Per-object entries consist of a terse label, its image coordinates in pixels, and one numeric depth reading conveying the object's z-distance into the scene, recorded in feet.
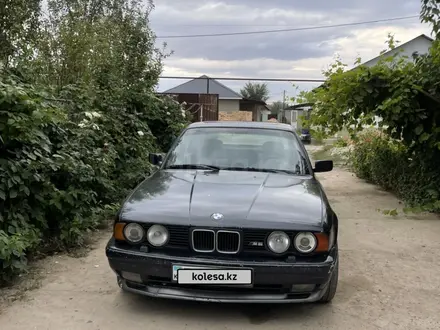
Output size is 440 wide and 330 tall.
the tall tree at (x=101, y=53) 27.53
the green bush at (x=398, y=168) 25.16
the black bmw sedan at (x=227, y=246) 10.66
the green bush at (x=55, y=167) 13.93
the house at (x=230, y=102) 96.03
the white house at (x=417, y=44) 96.78
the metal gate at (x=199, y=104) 50.29
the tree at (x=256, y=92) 237.66
